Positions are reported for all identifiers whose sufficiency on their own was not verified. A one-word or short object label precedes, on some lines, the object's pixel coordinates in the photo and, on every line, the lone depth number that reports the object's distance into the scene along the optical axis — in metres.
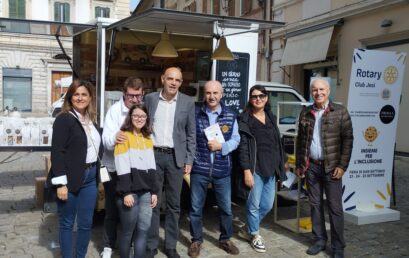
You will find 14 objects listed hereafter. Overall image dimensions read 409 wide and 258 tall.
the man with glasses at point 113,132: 3.71
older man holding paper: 4.18
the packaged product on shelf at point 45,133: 5.43
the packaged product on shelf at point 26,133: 5.33
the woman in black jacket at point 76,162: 3.41
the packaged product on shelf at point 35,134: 5.38
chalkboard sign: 5.64
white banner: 5.39
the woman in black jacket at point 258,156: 4.37
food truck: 5.32
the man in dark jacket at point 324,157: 4.30
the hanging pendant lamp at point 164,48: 6.18
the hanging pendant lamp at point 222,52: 5.33
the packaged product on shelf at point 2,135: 5.25
